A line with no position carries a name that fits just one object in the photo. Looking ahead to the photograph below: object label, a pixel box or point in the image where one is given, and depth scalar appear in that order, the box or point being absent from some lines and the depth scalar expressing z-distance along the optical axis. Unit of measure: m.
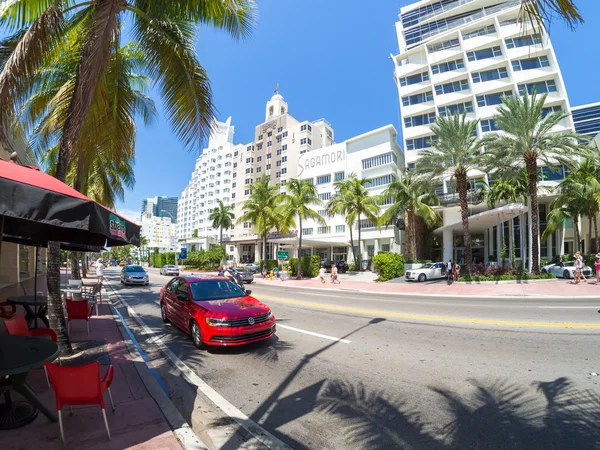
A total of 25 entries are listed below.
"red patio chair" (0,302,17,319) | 7.50
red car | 6.33
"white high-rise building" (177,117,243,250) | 93.62
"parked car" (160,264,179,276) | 39.78
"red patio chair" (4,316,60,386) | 4.86
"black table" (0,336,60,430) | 3.32
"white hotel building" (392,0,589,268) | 37.59
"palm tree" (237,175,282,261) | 36.59
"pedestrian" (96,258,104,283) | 21.14
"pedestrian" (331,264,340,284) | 26.58
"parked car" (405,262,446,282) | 25.88
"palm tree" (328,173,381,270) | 33.47
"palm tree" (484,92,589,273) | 21.34
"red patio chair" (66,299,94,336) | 7.65
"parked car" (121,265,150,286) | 22.48
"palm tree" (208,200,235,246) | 69.04
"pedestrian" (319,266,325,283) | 27.37
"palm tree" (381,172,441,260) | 31.72
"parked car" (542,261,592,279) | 23.03
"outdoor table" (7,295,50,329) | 7.31
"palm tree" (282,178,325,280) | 32.56
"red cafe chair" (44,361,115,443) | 3.23
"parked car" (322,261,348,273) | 38.70
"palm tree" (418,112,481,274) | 23.19
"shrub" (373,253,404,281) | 28.09
